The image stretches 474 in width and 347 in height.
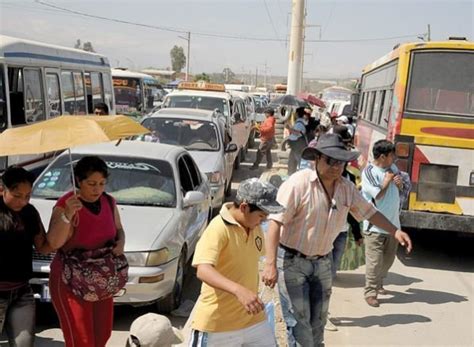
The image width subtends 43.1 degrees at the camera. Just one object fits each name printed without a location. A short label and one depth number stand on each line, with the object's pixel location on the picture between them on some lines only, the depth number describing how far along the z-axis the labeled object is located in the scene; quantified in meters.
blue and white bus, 8.80
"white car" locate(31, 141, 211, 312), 5.29
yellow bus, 7.85
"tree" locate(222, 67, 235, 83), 100.01
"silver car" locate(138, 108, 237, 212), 10.82
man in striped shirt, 3.90
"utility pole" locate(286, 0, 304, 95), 21.06
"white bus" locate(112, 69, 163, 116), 23.73
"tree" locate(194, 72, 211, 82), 66.69
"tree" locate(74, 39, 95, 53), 87.61
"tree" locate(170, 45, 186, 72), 126.00
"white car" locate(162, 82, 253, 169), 15.23
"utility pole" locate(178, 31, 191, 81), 63.54
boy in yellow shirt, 3.13
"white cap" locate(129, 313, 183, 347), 3.12
